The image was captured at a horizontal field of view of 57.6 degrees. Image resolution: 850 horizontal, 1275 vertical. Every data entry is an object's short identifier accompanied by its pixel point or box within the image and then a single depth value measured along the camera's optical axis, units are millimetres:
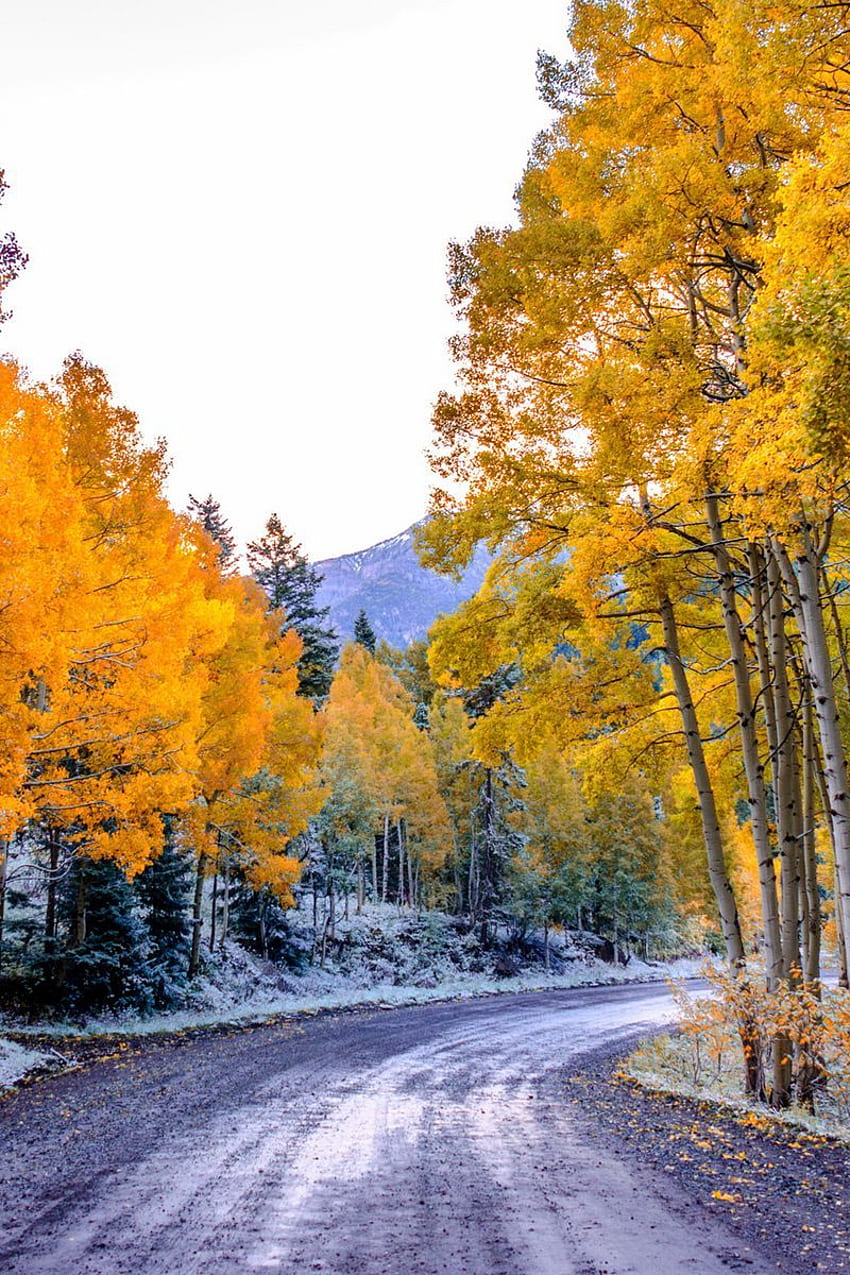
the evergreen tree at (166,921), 17250
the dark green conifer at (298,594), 37438
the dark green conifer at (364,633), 59062
